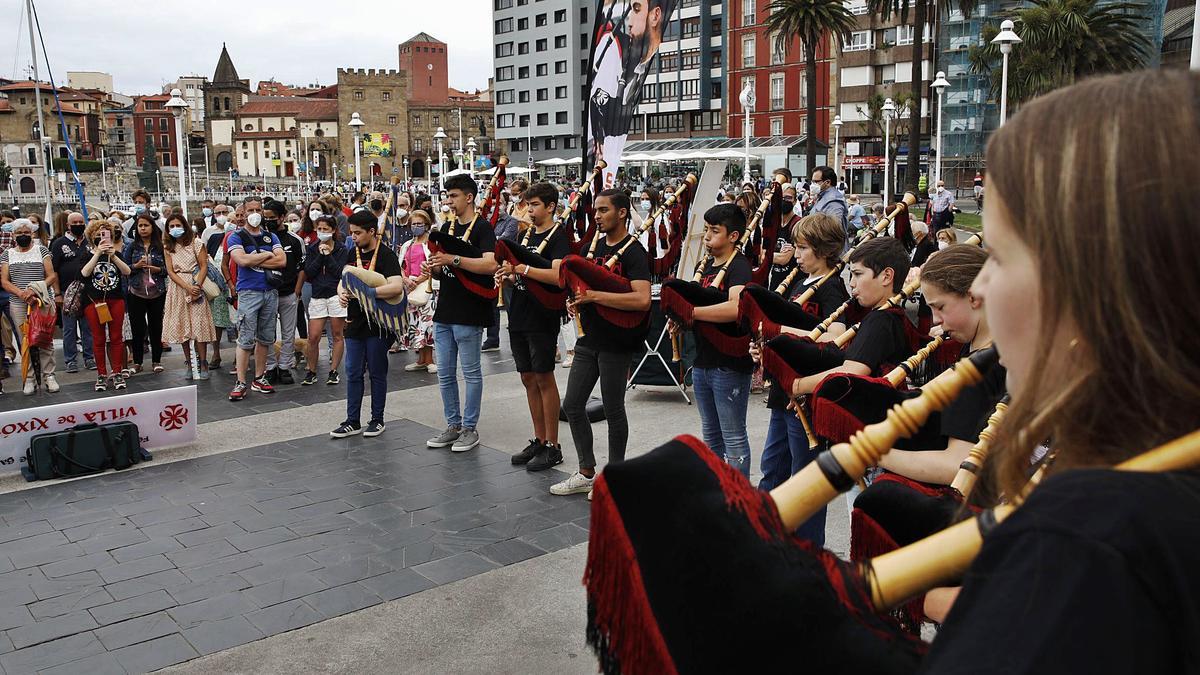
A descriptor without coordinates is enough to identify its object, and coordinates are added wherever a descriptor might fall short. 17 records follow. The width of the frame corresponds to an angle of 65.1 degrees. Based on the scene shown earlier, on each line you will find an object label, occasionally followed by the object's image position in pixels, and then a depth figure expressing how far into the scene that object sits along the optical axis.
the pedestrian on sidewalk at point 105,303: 10.29
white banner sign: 7.13
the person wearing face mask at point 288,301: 10.52
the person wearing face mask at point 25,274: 10.50
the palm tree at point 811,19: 38.16
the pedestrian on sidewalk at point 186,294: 10.66
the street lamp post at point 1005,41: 19.59
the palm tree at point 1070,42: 34.19
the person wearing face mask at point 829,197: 10.02
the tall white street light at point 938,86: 26.58
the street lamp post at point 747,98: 25.80
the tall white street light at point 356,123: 27.48
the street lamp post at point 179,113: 16.16
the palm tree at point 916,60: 28.17
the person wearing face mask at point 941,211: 18.83
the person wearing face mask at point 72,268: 10.86
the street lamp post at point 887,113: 29.92
